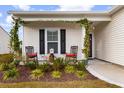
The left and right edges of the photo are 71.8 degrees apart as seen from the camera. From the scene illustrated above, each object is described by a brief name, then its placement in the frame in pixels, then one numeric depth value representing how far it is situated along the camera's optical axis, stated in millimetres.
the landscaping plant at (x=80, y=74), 3604
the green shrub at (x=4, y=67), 4036
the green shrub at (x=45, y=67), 3923
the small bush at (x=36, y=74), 3548
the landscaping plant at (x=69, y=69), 3887
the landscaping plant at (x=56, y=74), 3586
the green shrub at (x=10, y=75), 3497
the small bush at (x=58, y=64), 4046
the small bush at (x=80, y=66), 4218
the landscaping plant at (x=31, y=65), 4149
